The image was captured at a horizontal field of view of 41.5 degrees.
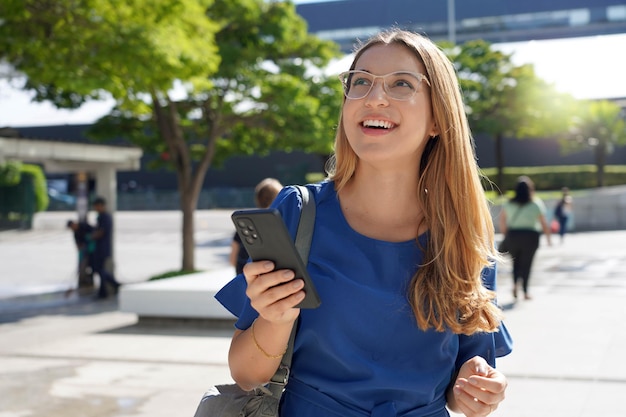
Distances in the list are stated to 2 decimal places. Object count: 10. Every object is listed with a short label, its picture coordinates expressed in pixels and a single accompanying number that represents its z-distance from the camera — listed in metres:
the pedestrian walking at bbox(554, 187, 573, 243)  25.14
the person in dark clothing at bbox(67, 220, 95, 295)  15.35
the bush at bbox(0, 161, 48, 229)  35.53
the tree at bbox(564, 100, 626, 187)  37.66
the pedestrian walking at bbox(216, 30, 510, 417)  1.98
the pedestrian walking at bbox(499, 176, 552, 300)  11.70
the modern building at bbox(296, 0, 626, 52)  45.25
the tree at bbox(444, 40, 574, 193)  31.16
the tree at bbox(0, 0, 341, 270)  11.37
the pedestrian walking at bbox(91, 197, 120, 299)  14.88
